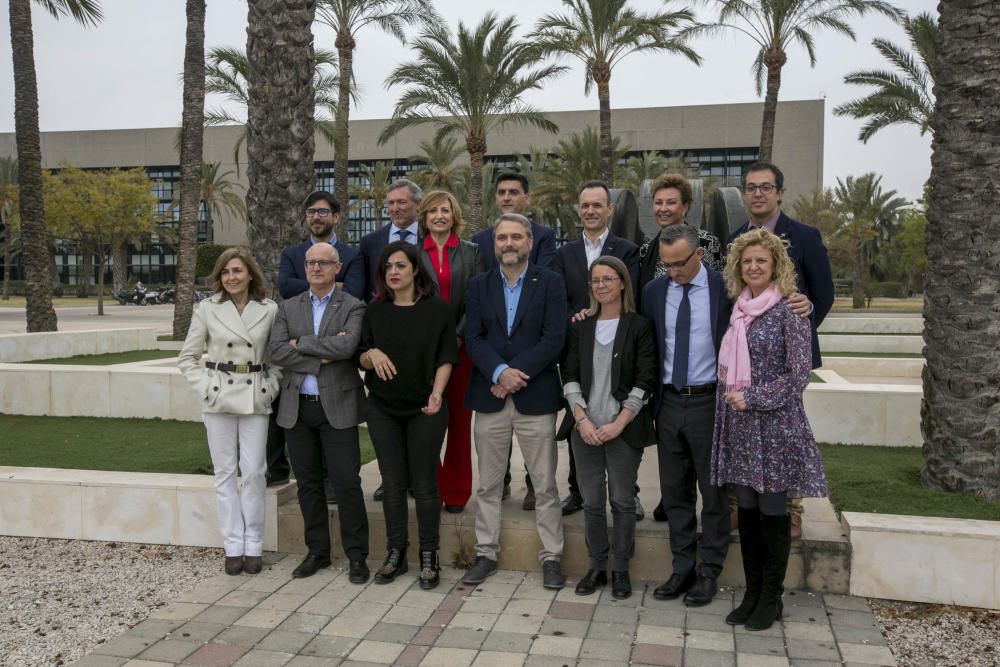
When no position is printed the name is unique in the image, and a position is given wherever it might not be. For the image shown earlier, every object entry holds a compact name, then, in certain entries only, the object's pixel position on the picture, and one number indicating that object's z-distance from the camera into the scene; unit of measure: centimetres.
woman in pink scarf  400
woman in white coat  491
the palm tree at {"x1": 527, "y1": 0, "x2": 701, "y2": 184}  2450
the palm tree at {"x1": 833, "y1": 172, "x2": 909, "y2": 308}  4550
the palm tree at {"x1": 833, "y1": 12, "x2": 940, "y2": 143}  2439
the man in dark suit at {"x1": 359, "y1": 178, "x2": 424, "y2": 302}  538
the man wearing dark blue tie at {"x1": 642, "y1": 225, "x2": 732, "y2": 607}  436
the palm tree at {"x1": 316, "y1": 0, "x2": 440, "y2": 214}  2444
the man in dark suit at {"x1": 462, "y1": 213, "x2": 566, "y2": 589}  461
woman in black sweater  467
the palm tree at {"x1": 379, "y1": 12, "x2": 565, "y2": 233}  2516
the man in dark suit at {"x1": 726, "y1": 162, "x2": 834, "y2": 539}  459
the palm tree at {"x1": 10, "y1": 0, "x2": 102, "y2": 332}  1477
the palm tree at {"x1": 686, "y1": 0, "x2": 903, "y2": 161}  2330
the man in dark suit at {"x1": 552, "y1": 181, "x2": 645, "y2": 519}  492
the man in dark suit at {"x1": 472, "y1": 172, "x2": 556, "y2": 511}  516
